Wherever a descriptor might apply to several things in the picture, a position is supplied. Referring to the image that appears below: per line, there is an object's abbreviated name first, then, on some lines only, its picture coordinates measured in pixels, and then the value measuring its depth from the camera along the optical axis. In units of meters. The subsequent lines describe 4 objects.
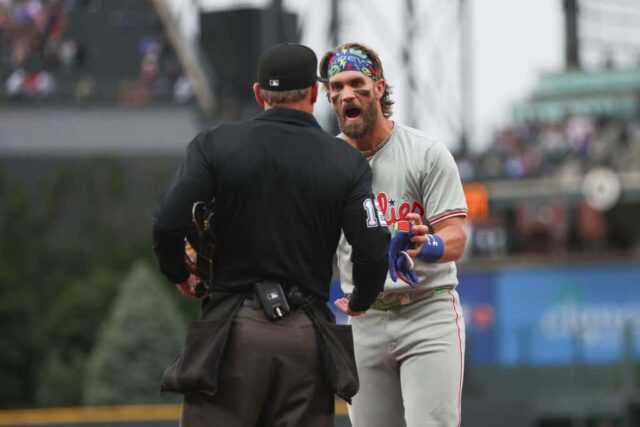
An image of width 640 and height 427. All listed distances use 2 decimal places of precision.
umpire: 10.03
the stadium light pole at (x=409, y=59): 58.27
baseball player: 11.72
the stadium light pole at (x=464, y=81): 59.37
